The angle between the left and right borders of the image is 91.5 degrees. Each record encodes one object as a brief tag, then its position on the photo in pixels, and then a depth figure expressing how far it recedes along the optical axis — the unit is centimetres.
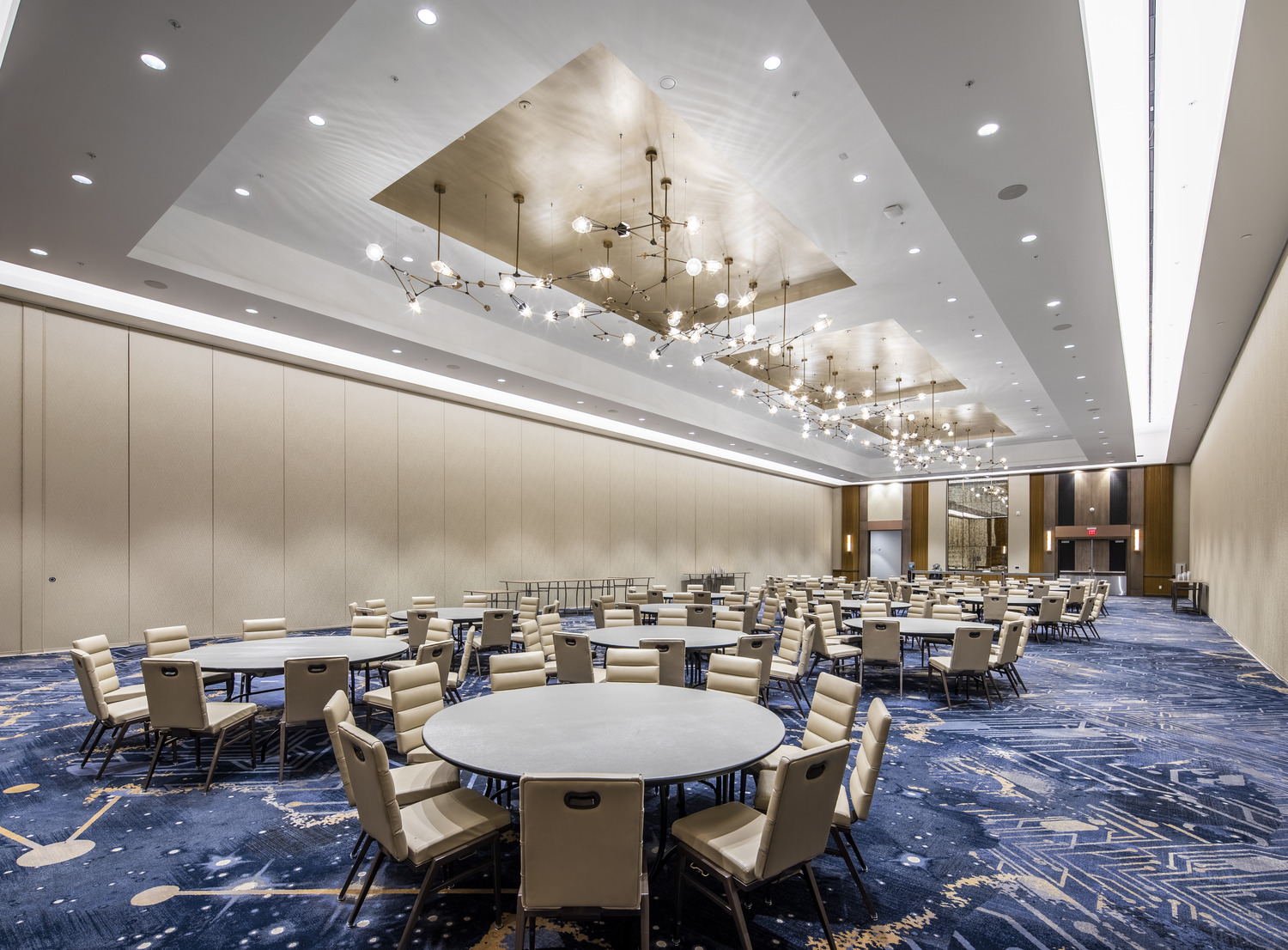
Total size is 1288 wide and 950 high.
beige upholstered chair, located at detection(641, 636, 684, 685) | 582
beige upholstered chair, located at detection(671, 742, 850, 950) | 245
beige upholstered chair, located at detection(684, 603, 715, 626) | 823
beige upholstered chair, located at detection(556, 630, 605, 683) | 592
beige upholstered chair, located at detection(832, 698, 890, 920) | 298
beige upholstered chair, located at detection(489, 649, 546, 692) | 454
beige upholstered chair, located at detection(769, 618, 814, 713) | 639
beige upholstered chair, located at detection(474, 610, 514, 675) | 834
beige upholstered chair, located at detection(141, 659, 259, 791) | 447
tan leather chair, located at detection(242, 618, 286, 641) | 690
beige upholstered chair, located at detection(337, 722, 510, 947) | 262
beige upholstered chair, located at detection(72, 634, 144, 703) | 509
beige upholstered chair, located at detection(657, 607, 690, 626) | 818
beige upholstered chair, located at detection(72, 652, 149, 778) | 467
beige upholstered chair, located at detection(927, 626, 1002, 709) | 694
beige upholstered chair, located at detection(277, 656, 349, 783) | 470
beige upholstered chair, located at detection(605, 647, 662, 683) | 492
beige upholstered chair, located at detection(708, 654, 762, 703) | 444
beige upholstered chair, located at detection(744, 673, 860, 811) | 335
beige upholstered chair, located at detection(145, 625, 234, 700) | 595
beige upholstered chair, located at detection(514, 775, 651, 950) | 220
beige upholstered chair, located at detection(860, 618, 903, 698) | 741
